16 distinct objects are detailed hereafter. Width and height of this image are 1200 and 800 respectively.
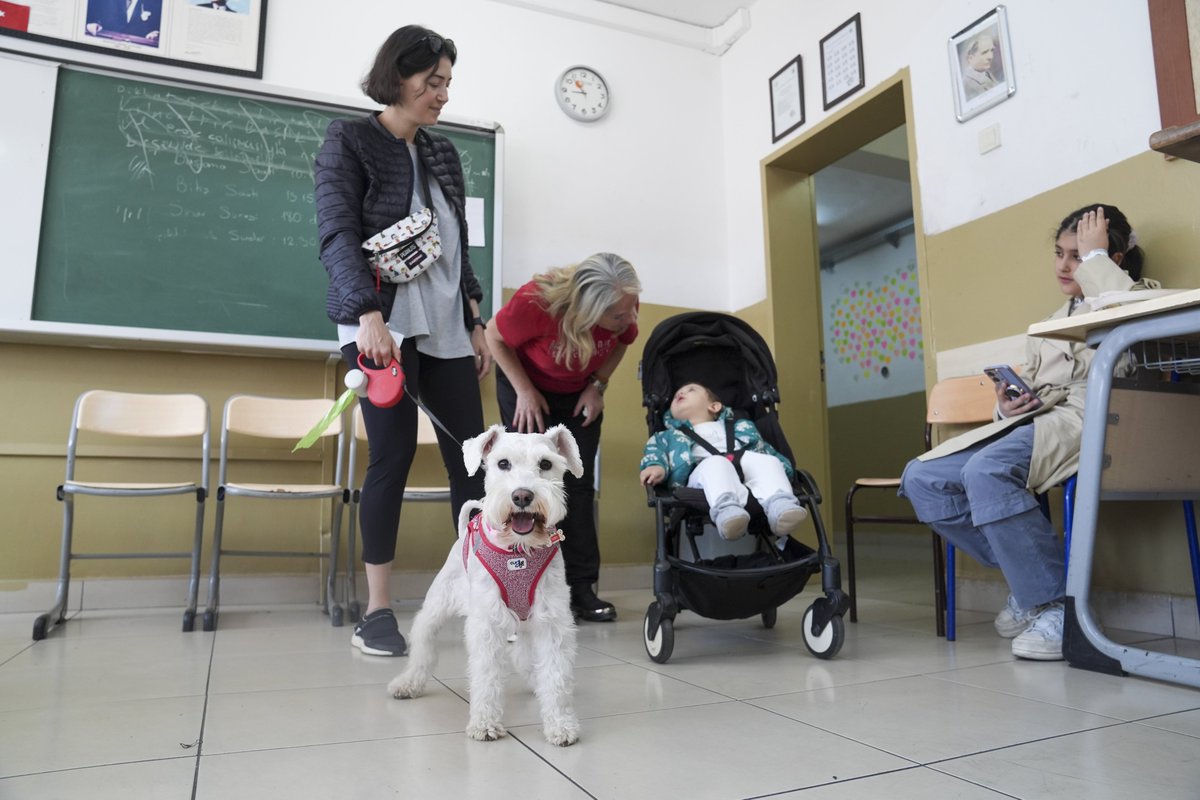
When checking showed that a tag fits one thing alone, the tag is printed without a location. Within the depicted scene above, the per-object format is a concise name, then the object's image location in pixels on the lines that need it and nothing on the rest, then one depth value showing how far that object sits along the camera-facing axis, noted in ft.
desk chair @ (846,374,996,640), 9.22
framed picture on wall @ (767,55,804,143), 13.30
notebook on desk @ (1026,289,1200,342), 5.39
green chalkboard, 10.84
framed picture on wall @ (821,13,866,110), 12.02
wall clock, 14.24
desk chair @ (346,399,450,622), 10.65
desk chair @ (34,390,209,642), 9.43
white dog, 4.82
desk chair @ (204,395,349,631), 10.03
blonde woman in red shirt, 8.00
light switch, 9.73
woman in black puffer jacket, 6.76
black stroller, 7.04
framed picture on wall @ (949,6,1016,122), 9.58
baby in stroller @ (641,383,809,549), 7.27
